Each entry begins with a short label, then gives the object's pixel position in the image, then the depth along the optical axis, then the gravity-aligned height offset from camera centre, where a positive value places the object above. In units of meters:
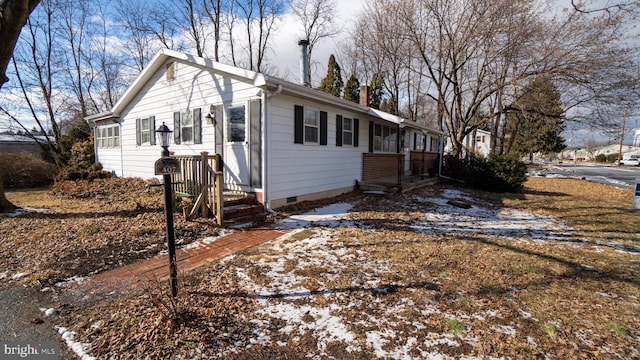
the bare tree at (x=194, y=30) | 19.98 +9.56
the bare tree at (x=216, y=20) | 20.48 +10.41
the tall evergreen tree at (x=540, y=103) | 14.27 +3.03
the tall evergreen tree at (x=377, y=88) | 24.70 +6.39
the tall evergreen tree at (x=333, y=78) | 22.95 +6.70
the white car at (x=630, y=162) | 43.14 -0.52
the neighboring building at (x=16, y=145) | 22.63 +1.00
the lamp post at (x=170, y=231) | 2.89 -0.80
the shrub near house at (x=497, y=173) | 12.12 -0.68
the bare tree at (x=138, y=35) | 20.19 +9.38
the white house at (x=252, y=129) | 6.92 +0.92
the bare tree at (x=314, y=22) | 21.99 +11.11
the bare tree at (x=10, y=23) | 5.58 +2.80
